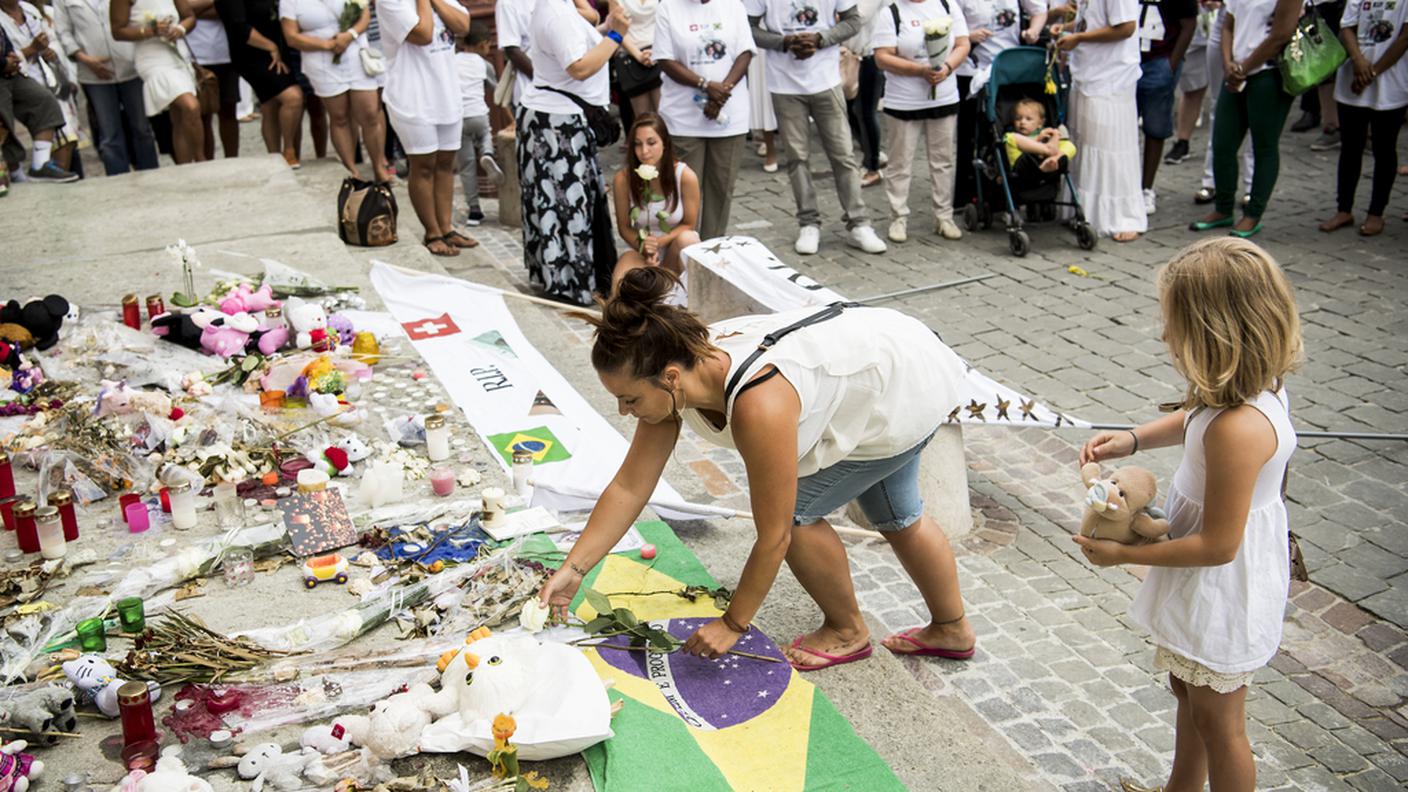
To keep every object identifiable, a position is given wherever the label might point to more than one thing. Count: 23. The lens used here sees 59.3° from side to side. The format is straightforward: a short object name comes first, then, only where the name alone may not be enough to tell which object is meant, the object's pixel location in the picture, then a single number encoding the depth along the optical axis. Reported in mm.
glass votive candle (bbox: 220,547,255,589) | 3850
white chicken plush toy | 2977
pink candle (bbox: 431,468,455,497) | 4395
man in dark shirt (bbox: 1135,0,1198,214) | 8836
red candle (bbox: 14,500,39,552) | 3920
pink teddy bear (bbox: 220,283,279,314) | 5727
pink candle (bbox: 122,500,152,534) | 4102
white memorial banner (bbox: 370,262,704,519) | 4684
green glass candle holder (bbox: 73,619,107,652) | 3432
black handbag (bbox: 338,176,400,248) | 7453
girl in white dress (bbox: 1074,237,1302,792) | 2709
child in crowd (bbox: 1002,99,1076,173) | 8281
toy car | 3852
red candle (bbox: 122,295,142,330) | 5664
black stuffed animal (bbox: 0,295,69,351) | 5445
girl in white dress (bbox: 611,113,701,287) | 6949
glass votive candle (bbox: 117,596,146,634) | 3486
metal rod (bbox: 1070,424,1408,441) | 5304
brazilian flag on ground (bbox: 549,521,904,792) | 3053
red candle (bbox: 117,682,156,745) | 2951
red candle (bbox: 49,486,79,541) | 4031
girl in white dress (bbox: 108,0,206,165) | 8430
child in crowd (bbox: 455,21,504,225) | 8750
